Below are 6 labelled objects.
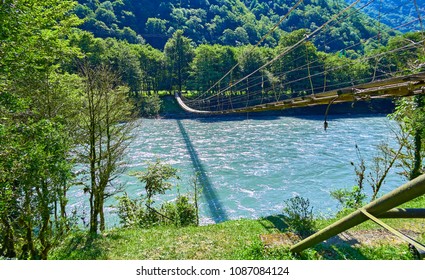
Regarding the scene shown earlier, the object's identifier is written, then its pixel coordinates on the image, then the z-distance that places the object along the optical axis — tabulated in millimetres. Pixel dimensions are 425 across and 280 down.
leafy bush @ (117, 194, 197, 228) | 7184
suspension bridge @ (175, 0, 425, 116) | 2328
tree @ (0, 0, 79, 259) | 3150
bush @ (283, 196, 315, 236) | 4895
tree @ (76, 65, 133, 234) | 6215
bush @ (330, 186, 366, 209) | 7161
